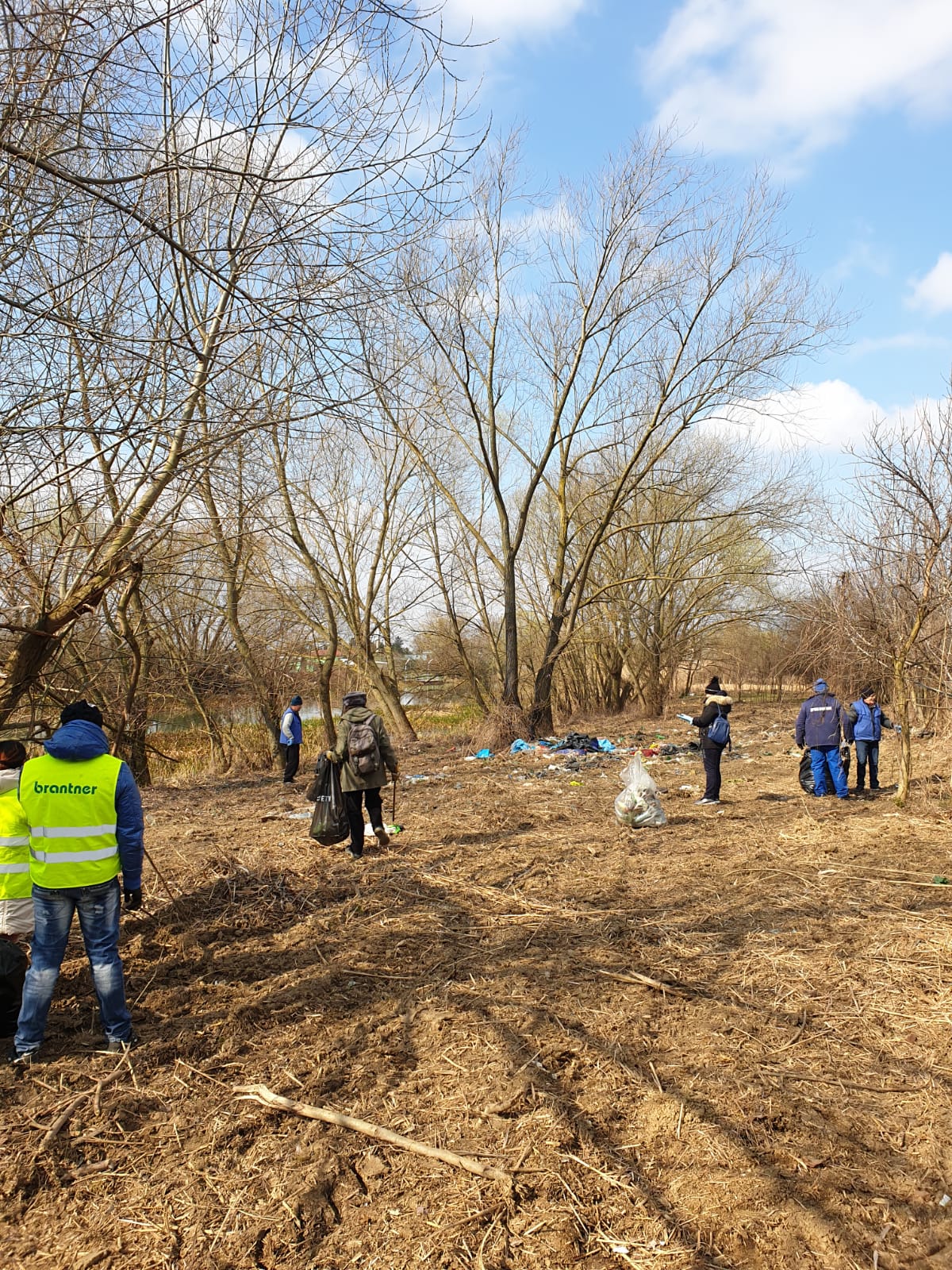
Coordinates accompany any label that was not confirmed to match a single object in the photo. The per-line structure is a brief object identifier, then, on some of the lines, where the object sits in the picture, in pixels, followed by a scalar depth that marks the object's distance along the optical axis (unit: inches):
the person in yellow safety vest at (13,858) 178.7
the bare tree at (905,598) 336.5
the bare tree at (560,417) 653.9
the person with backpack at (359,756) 289.3
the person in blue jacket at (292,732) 533.0
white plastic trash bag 349.7
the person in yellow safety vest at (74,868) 155.3
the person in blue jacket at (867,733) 434.9
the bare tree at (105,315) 123.6
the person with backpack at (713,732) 384.5
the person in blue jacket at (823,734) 406.6
